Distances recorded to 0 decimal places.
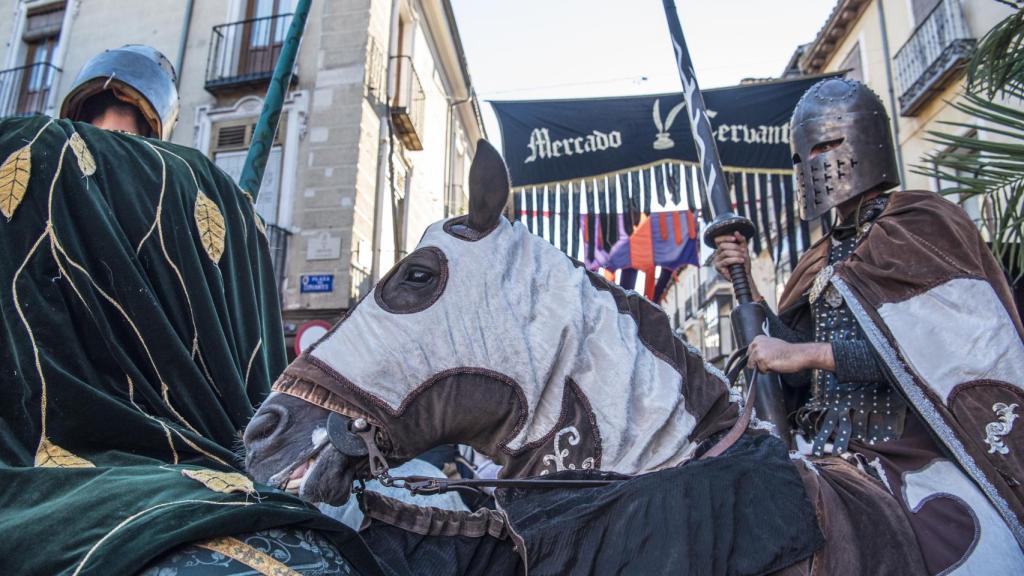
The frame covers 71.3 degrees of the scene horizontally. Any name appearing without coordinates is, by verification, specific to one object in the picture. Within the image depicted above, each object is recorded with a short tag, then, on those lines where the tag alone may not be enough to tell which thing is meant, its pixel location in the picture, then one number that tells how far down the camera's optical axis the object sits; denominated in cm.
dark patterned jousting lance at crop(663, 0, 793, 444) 258
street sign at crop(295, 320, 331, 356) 802
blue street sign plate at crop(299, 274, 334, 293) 1052
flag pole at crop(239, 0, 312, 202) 295
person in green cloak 118
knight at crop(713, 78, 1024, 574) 179
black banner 623
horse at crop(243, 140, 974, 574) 140
